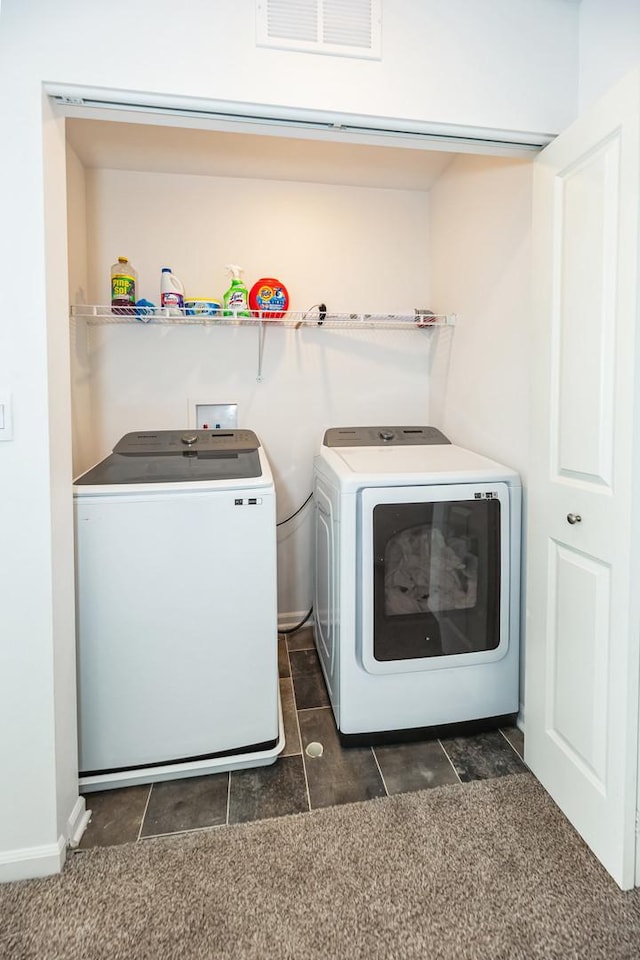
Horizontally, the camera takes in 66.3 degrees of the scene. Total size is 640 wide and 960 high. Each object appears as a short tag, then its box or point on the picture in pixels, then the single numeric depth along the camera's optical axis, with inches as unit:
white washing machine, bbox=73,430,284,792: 61.3
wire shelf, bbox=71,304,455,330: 87.0
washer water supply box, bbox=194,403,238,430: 99.7
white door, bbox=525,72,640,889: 47.4
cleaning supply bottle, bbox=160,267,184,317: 86.4
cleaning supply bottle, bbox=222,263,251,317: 88.8
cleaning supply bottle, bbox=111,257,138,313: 85.1
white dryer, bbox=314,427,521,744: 68.5
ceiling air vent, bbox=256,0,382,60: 50.0
